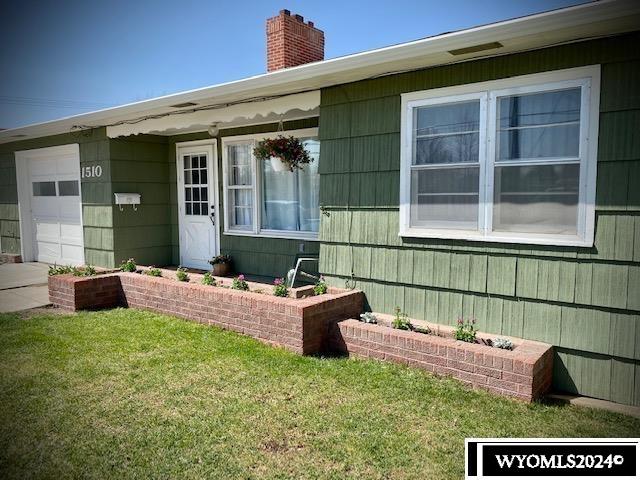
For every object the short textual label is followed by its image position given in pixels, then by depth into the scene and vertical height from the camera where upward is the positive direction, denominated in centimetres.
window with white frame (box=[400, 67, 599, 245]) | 391 +34
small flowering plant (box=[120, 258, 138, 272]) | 723 -100
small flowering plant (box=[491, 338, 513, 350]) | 407 -121
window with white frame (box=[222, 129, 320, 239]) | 713 +9
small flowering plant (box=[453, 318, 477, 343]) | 427 -118
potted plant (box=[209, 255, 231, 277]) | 796 -108
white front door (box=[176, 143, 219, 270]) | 840 -9
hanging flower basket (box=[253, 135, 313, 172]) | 673 +64
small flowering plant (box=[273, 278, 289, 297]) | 525 -99
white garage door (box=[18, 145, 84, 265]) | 930 -10
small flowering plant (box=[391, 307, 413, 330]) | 469 -120
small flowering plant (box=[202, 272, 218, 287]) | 609 -102
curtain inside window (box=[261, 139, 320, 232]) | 711 +3
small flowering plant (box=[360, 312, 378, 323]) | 499 -122
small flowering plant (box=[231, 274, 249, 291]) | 575 -101
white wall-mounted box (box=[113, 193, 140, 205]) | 826 +2
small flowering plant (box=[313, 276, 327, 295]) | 532 -98
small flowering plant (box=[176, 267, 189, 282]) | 642 -101
